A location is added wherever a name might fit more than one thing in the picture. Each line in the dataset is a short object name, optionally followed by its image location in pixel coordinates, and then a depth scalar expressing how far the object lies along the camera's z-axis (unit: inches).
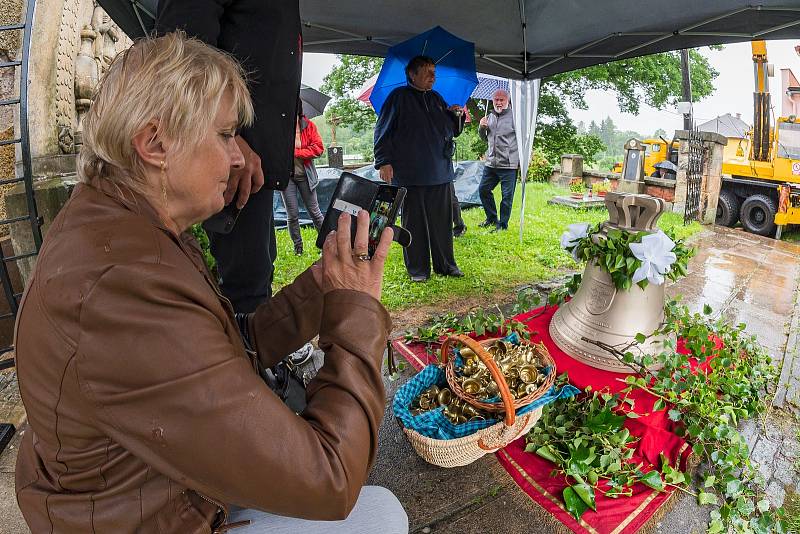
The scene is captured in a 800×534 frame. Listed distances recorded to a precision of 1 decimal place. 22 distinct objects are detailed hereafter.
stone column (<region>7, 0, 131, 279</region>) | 120.5
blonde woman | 29.0
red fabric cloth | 72.7
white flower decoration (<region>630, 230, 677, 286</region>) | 88.0
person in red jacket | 228.8
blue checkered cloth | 77.1
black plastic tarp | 302.7
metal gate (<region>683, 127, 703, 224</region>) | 323.6
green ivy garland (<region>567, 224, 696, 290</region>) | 91.4
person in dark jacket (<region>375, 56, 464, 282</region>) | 174.7
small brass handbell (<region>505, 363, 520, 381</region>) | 85.0
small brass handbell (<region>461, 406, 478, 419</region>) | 81.6
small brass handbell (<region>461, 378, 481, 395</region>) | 83.5
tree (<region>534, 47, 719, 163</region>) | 720.3
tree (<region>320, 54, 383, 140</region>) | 767.1
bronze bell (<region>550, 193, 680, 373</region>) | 94.2
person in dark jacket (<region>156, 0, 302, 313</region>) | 74.9
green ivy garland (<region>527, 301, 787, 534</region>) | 74.9
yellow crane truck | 300.8
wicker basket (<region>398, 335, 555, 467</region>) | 73.6
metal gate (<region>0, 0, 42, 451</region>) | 90.6
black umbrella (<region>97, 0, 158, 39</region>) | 123.6
